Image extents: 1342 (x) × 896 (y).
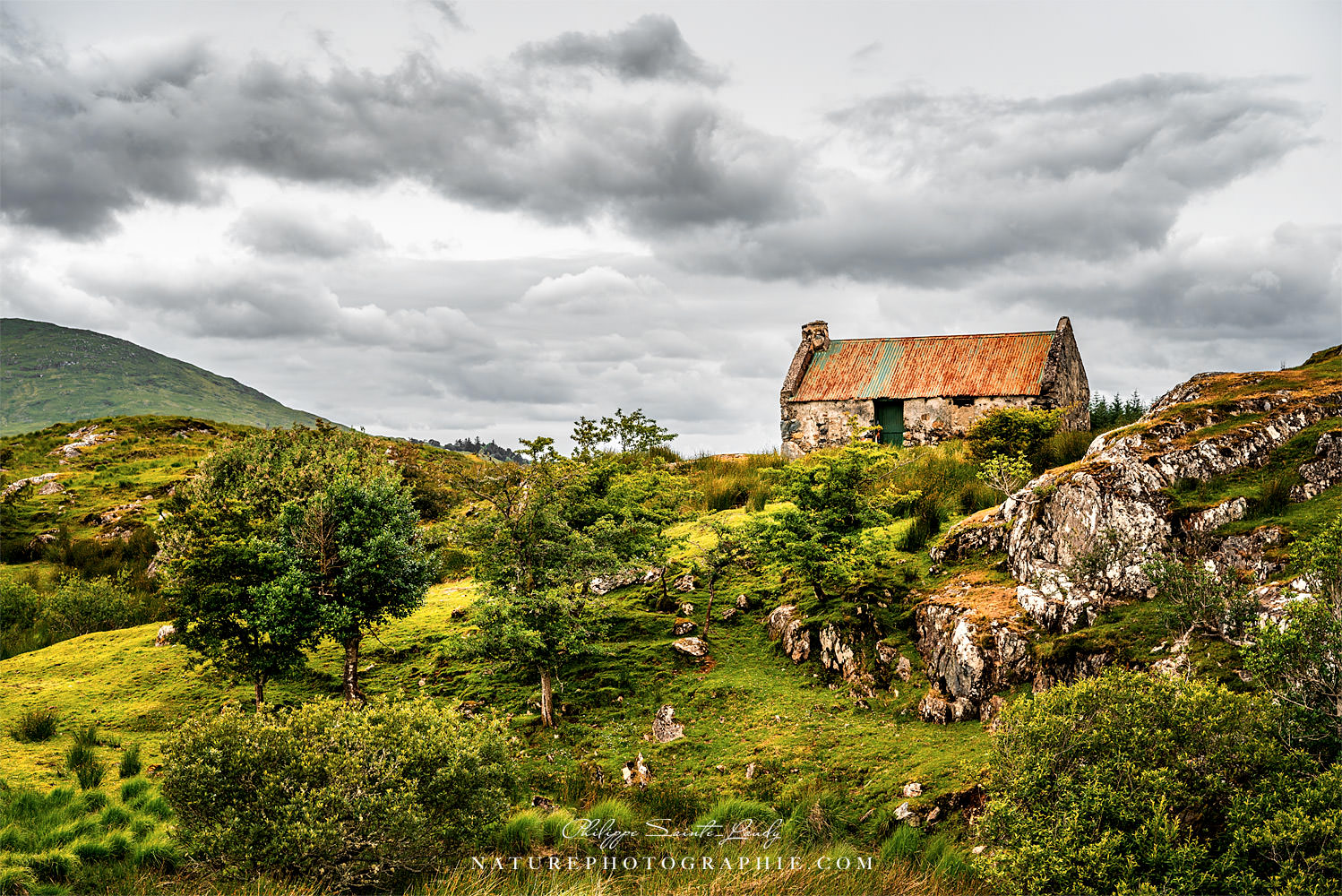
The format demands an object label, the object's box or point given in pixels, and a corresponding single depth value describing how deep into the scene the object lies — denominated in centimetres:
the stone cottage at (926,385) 3919
